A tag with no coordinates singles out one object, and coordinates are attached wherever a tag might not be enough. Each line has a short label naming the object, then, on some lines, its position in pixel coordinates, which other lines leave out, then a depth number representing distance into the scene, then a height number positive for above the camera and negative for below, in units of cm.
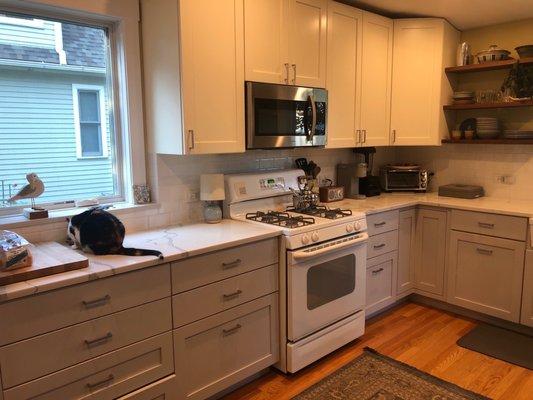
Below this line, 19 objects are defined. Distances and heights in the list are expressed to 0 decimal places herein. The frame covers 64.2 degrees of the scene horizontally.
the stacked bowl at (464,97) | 370 +43
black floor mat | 284 -139
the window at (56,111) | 227 +22
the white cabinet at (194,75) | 233 +42
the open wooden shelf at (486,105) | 333 +34
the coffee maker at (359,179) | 365 -28
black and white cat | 204 -41
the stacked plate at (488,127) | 359 +16
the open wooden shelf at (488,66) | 335 +66
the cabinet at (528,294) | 300 -105
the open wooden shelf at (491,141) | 335 +5
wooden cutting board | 166 -48
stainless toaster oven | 393 -29
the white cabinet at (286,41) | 263 +70
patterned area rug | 243 -141
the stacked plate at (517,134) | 336 +10
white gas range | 254 -73
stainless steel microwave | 267 +21
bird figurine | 218 -20
